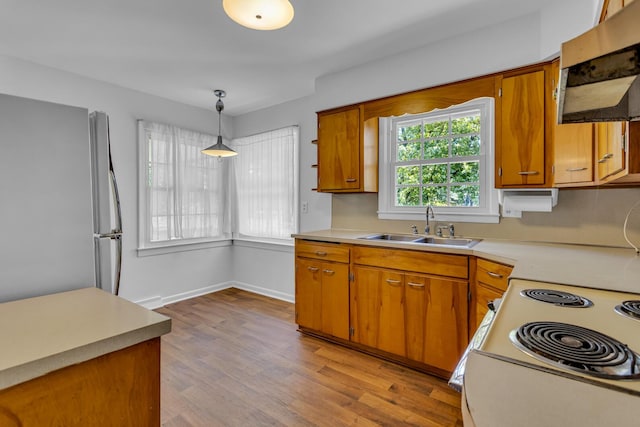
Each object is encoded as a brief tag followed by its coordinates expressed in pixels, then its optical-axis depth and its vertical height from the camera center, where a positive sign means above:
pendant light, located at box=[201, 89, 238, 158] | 3.23 +0.60
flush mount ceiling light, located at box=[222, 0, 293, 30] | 1.47 +0.96
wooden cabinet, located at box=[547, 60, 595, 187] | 1.80 +0.32
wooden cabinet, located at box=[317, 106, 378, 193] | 2.87 +0.52
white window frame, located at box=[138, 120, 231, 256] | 3.52 -0.15
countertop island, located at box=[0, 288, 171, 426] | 0.61 -0.34
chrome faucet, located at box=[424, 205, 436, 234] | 2.71 -0.09
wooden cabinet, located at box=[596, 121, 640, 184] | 1.24 +0.24
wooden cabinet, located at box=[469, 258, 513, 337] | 1.79 -0.49
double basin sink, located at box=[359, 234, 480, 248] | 2.47 -0.29
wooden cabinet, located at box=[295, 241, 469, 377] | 2.11 -0.74
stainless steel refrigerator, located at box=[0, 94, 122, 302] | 0.93 +0.04
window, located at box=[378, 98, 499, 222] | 2.58 +0.38
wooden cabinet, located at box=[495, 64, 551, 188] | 2.04 +0.52
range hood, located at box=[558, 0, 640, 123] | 0.68 +0.36
